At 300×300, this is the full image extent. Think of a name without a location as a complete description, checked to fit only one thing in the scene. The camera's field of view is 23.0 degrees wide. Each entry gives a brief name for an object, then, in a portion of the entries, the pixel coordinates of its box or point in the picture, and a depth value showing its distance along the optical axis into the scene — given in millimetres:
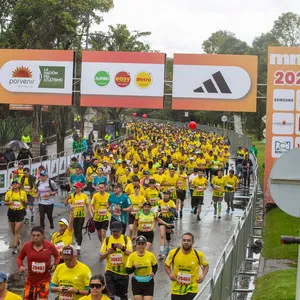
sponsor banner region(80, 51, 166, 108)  25375
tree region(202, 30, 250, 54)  78000
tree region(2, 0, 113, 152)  36219
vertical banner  23016
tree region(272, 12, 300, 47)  81750
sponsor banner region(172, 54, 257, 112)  24984
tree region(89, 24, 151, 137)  43469
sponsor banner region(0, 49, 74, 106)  25953
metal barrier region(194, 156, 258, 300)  8977
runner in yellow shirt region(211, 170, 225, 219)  22031
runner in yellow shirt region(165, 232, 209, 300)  9609
